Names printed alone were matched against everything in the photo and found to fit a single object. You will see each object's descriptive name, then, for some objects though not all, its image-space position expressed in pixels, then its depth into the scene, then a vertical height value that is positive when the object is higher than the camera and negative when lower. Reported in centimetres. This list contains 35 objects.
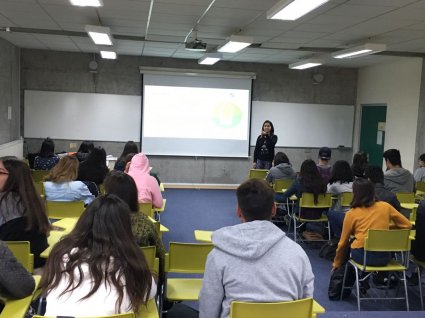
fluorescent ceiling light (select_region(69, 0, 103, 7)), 441 +119
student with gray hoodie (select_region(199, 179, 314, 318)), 189 -62
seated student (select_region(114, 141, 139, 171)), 602 -48
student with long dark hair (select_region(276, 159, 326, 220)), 558 -75
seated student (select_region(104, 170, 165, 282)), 259 -57
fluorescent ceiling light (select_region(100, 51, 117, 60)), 832 +127
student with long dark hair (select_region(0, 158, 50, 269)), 280 -63
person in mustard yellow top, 385 -81
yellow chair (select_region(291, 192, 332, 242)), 556 -96
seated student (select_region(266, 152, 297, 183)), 669 -72
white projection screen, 990 +17
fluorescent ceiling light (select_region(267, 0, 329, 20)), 416 +121
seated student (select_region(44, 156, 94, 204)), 452 -73
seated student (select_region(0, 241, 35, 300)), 191 -74
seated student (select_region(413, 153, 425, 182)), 692 -64
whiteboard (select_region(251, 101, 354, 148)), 1034 +12
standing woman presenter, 830 -43
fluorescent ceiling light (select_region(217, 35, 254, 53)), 628 +124
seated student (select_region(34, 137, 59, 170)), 667 -68
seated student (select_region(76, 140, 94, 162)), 716 -52
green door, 959 -2
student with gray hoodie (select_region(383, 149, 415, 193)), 570 -58
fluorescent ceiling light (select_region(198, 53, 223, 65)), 801 +127
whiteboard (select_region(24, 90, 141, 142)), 955 +3
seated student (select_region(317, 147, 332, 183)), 646 -56
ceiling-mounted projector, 651 +117
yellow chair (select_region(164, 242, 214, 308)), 285 -95
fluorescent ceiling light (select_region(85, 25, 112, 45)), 599 +122
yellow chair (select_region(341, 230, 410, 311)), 365 -97
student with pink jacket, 468 -68
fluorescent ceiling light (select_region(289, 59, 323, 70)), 842 +130
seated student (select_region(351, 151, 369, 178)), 615 -51
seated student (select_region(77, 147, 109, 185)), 540 -65
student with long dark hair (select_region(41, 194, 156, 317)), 180 -64
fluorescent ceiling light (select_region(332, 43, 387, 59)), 651 +128
